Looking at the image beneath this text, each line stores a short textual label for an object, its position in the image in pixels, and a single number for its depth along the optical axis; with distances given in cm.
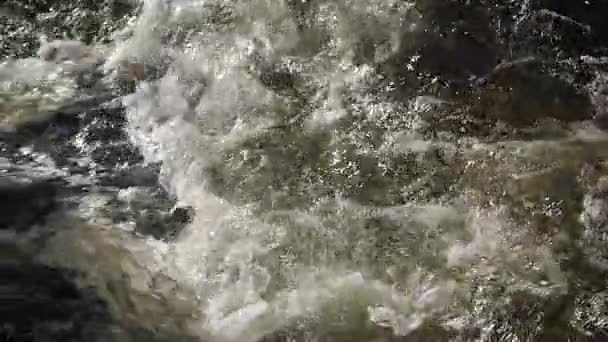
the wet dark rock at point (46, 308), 314
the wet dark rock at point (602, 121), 393
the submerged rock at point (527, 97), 399
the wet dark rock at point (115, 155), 397
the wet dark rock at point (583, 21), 426
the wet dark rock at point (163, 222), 370
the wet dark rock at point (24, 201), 346
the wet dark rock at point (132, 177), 387
